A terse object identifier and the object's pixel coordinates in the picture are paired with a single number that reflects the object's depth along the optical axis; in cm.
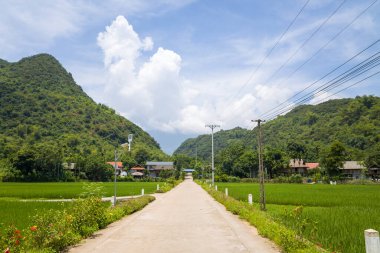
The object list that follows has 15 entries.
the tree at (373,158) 7681
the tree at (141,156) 13638
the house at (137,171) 11575
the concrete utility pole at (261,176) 1942
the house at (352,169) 9241
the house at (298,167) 10224
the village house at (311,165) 10494
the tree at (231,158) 10925
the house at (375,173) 8249
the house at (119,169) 11981
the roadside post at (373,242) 575
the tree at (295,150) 10006
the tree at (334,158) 7312
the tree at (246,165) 9956
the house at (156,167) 13162
